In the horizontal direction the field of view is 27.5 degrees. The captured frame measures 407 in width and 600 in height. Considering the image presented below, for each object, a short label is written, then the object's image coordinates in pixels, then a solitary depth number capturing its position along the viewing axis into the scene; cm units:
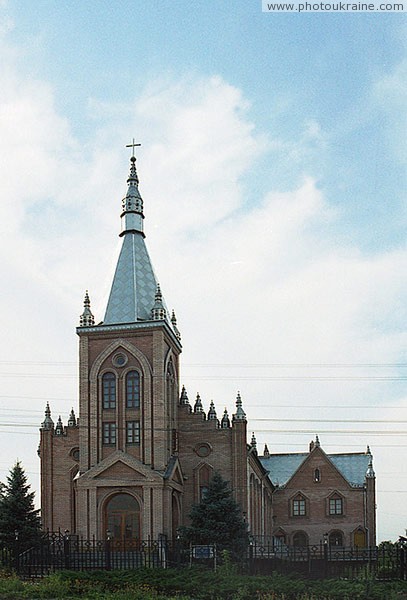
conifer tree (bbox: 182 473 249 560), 3716
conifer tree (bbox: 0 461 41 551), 4038
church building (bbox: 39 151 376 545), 3906
